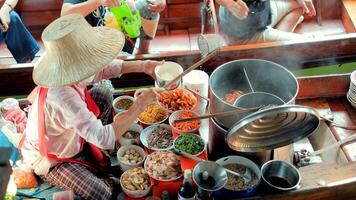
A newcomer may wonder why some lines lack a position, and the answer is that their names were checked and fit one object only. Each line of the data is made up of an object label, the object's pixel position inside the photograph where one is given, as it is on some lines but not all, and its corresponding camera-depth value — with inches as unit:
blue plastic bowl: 87.6
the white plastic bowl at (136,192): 99.0
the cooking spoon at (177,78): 89.5
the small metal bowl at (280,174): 90.4
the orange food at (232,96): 104.7
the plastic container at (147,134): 107.1
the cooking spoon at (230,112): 77.3
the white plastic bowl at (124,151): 105.0
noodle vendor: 87.8
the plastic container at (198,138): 100.3
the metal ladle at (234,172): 91.9
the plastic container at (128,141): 111.3
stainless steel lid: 69.6
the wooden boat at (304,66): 121.4
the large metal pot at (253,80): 99.4
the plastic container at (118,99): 117.1
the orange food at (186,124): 106.3
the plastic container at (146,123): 112.7
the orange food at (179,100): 110.3
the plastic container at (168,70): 107.0
